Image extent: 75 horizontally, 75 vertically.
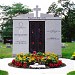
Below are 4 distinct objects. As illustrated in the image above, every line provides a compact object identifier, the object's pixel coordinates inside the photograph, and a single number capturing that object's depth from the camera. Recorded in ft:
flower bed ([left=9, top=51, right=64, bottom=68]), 27.16
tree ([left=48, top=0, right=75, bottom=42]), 116.56
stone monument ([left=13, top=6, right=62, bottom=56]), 40.05
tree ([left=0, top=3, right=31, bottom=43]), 117.35
